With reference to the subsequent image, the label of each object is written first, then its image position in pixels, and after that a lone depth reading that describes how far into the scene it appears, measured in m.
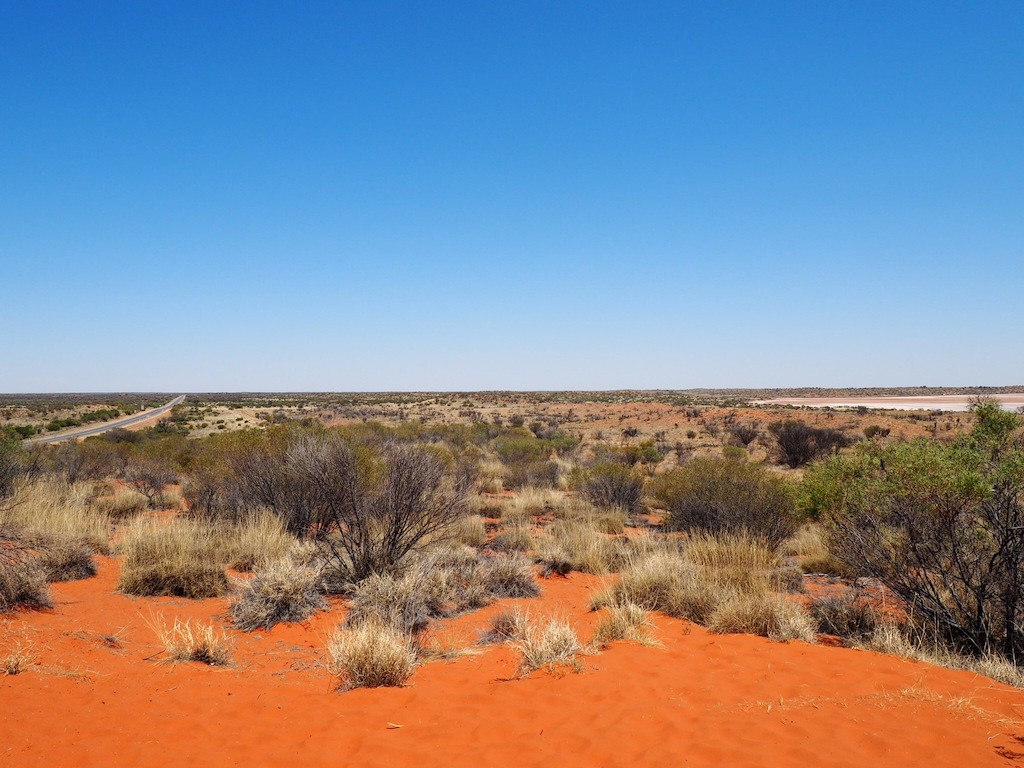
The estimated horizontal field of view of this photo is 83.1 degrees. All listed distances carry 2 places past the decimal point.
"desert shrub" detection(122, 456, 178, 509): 14.38
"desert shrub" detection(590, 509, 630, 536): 13.48
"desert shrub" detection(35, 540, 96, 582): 8.31
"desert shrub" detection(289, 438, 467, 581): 8.93
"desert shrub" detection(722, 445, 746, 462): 22.34
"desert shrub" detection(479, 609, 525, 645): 6.85
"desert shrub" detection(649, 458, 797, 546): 11.29
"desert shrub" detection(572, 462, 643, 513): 15.86
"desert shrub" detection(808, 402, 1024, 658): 6.27
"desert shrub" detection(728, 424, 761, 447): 31.12
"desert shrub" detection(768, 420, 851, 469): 24.36
